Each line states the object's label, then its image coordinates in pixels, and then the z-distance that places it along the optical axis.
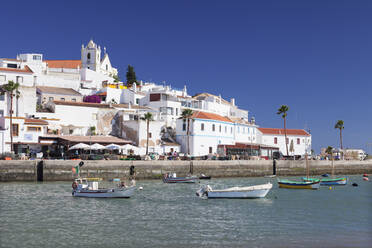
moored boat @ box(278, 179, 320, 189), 50.86
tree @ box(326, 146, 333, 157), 104.79
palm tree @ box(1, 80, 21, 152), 59.56
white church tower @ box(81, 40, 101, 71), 122.88
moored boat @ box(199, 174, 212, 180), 60.59
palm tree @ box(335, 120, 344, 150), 95.21
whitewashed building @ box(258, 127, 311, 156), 91.31
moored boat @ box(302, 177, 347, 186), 56.75
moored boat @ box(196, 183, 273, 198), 40.72
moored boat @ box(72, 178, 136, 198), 40.06
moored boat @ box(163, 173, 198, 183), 55.12
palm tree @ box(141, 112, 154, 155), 69.29
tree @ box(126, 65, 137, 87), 123.86
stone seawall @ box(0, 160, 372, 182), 52.06
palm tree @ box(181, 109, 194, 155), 74.56
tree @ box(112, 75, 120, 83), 115.39
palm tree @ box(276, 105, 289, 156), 85.38
